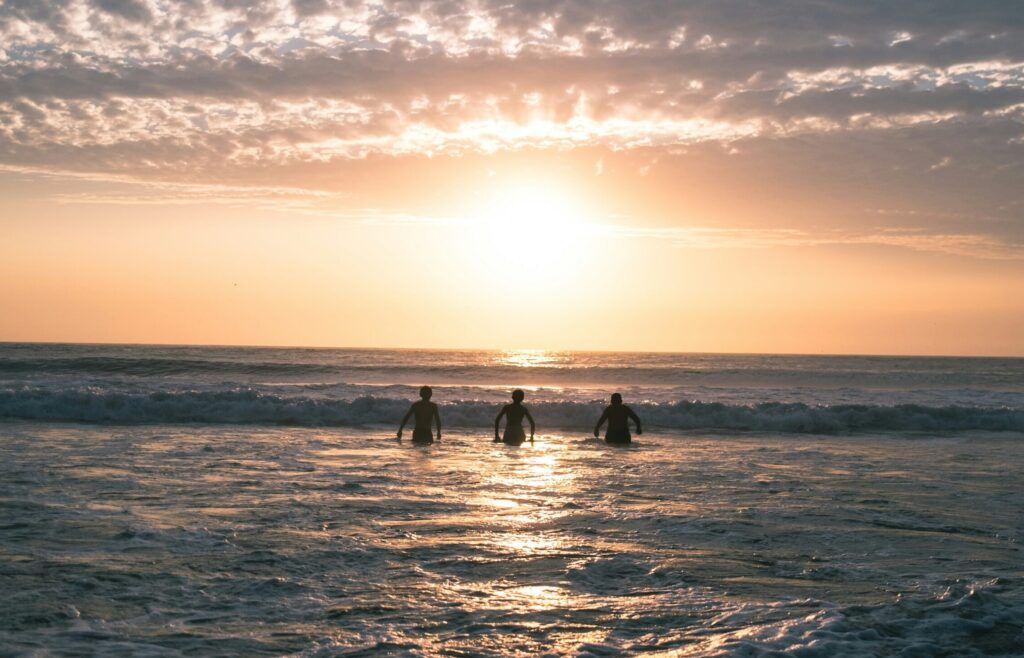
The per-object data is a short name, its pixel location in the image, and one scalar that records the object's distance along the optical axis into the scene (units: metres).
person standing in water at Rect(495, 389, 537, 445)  20.12
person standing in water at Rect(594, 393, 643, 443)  20.27
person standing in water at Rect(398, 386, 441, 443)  19.69
